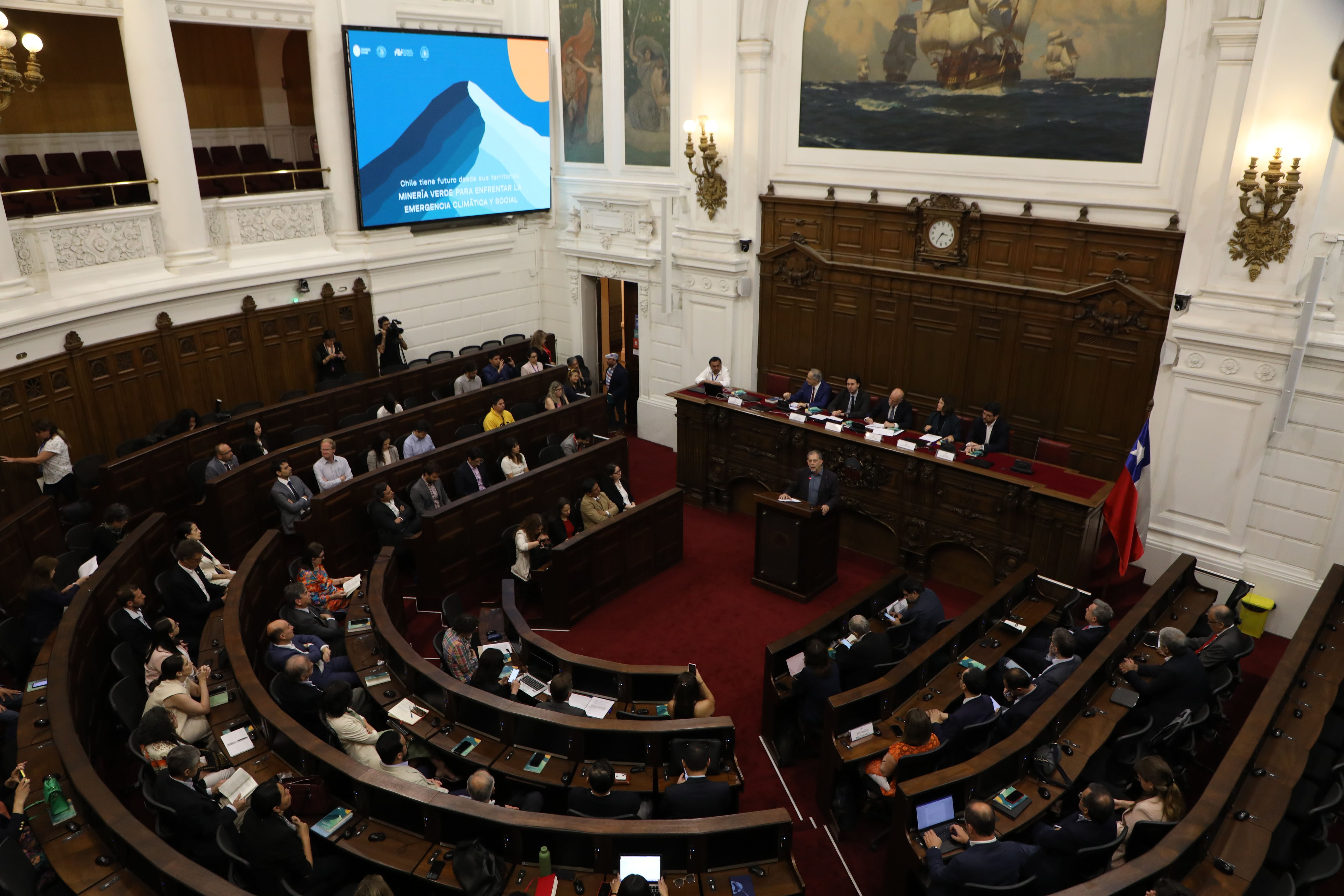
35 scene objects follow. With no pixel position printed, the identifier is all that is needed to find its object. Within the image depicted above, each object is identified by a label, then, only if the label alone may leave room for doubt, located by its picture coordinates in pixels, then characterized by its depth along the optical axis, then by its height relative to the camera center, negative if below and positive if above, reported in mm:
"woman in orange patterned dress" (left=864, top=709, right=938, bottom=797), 5457 -3542
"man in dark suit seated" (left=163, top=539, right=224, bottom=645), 7055 -3393
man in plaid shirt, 6367 -3461
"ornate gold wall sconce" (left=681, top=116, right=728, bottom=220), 11281 -286
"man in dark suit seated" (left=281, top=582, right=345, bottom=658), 6766 -3430
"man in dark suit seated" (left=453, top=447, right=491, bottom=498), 9289 -3252
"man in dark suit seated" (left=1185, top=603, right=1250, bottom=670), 6324 -3340
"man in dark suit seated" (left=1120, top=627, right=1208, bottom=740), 5867 -3383
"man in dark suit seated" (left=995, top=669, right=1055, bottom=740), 5832 -3480
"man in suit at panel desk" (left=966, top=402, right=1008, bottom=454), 9195 -2783
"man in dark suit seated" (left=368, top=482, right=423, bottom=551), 8641 -3440
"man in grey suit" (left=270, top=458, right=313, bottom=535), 8844 -3307
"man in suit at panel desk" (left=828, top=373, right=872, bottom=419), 10117 -2732
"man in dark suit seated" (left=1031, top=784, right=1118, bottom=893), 4613 -3430
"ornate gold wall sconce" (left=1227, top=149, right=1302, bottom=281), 7445 -524
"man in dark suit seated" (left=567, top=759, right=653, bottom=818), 4895 -3478
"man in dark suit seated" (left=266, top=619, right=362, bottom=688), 6141 -3427
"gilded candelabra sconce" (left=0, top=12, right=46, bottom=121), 6609 +608
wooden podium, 8545 -3726
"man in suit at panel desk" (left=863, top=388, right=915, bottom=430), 9781 -2754
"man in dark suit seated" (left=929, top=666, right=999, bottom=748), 5656 -3416
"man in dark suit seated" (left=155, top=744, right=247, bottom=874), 4641 -3328
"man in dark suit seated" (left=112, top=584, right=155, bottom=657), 6414 -3290
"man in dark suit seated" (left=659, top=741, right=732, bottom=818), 5094 -3541
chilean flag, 8008 -3053
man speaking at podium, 8688 -3120
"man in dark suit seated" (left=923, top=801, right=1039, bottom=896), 4547 -3492
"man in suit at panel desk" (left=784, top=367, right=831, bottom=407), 10406 -2712
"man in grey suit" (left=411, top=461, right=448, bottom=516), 8930 -3271
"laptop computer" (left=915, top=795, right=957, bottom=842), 5070 -3635
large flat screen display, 11664 +385
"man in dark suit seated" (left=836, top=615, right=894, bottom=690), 6547 -3531
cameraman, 12336 -2539
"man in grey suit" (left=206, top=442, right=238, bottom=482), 9055 -3067
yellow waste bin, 8211 -4059
